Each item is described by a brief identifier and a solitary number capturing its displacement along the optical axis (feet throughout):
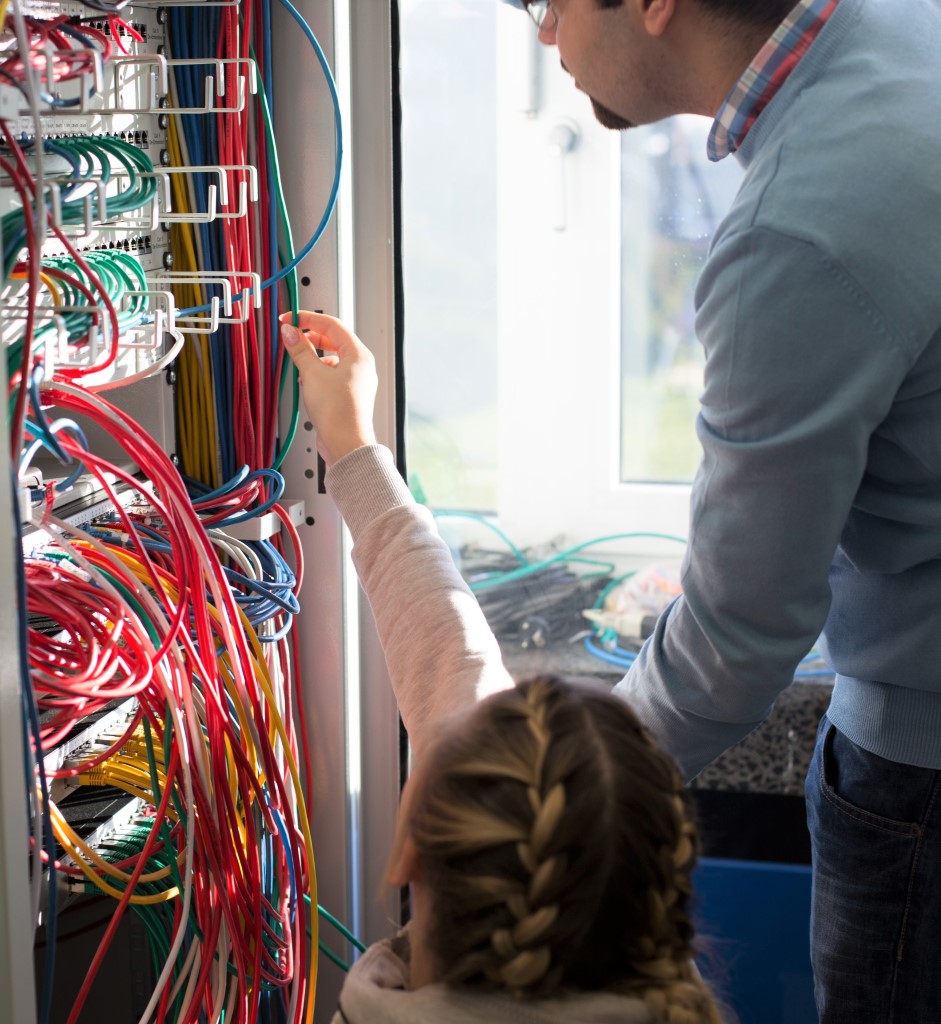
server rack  3.65
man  3.48
